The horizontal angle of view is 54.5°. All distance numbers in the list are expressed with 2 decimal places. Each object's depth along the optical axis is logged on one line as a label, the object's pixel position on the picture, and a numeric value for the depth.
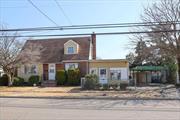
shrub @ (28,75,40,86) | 23.41
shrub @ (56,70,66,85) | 22.82
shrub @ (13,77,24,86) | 23.44
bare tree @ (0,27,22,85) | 21.16
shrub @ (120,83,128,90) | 18.19
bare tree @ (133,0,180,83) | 18.61
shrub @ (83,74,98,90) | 18.28
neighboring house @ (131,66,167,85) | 27.01
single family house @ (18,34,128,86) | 22.62
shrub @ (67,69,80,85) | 22.55
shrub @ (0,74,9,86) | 23.90
